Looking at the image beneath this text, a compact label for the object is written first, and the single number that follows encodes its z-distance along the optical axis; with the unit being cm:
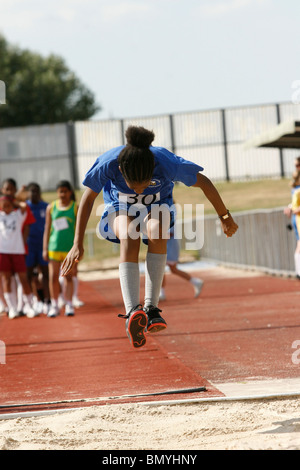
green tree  6775
